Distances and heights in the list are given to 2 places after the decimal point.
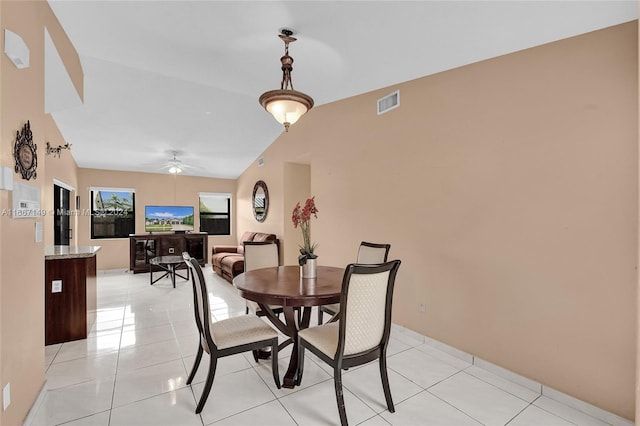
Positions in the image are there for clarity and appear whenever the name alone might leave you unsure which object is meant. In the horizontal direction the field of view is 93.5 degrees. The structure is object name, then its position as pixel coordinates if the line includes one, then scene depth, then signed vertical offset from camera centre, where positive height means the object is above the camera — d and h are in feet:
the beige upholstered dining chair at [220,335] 6.58 -2.85
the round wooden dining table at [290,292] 6.72 -1.81
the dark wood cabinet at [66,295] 9.84 -2.71
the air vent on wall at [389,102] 11.07 +4.22
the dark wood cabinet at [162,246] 21.93 -2.48
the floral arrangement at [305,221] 7.97 -0.20
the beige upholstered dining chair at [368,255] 9.68 -1.44
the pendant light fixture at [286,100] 7.54 +2.90
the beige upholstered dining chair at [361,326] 6.01 -2.37
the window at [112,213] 22.52 +0.12
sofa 18.02 -2.84
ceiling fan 20.52 +3.69
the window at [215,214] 26.40 +0.00
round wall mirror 20.97 +0.95
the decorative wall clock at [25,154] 5.30 +1.14
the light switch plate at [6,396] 4.74 -2.93
